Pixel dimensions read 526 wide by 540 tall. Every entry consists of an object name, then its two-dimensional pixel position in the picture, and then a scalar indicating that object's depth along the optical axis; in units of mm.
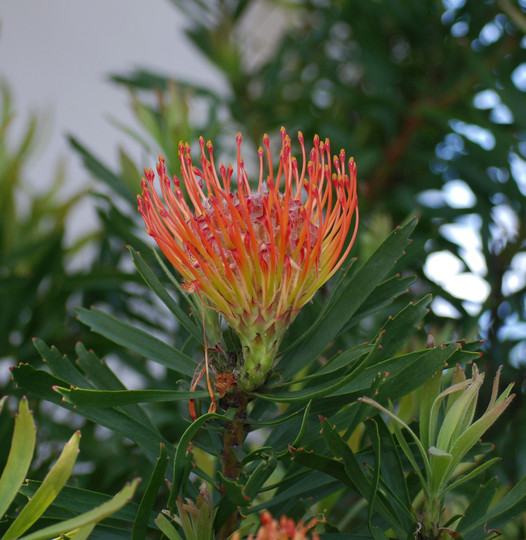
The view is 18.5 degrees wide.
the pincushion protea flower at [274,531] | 607
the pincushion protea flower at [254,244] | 685
